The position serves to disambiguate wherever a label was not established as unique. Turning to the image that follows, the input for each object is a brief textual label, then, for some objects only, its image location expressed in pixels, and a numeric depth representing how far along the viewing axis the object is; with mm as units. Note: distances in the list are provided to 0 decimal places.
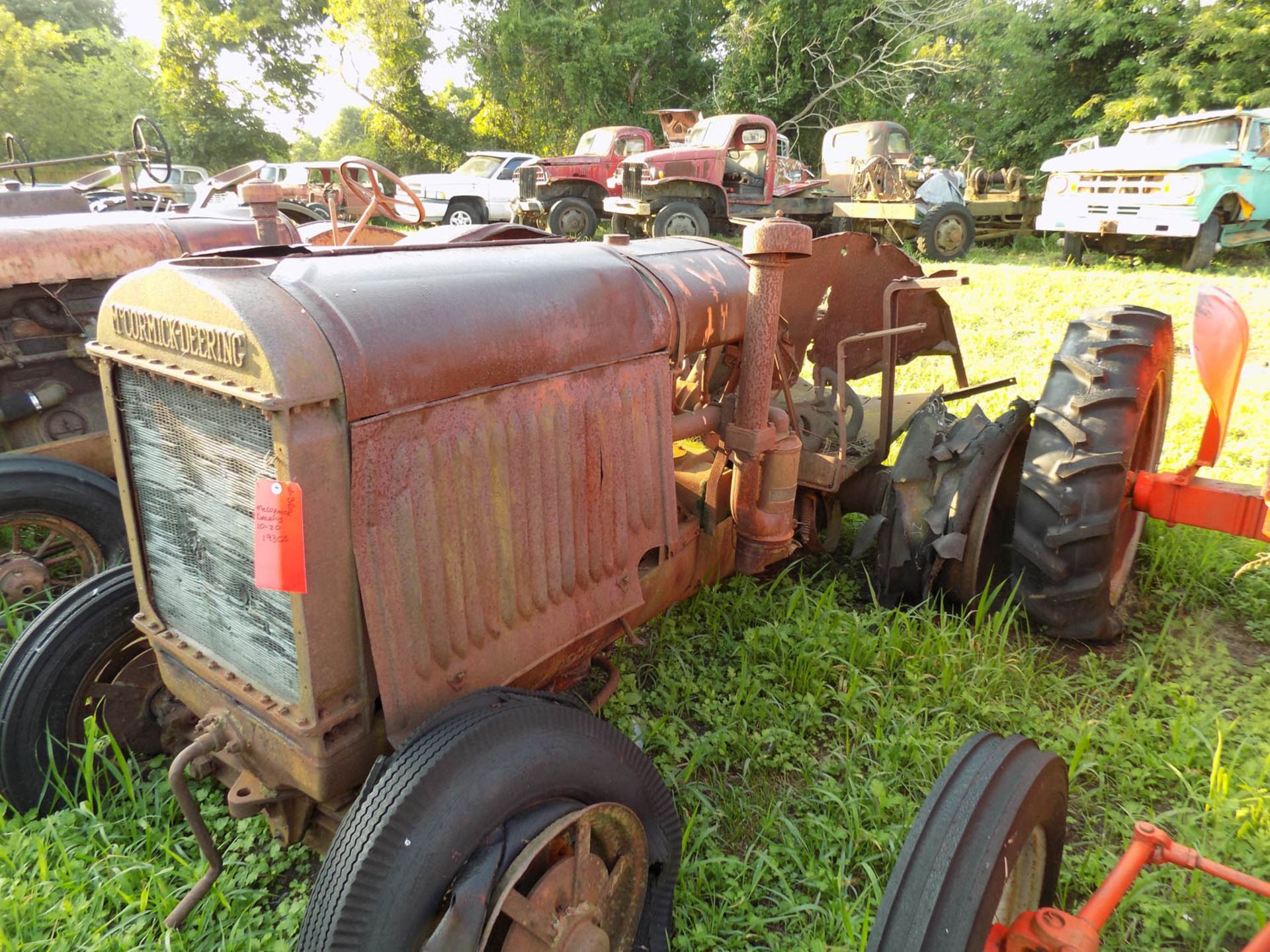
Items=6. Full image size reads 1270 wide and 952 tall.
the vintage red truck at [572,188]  12836
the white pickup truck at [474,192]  15578
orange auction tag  1354
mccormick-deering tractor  1384
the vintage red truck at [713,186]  11727
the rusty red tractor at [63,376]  2904
